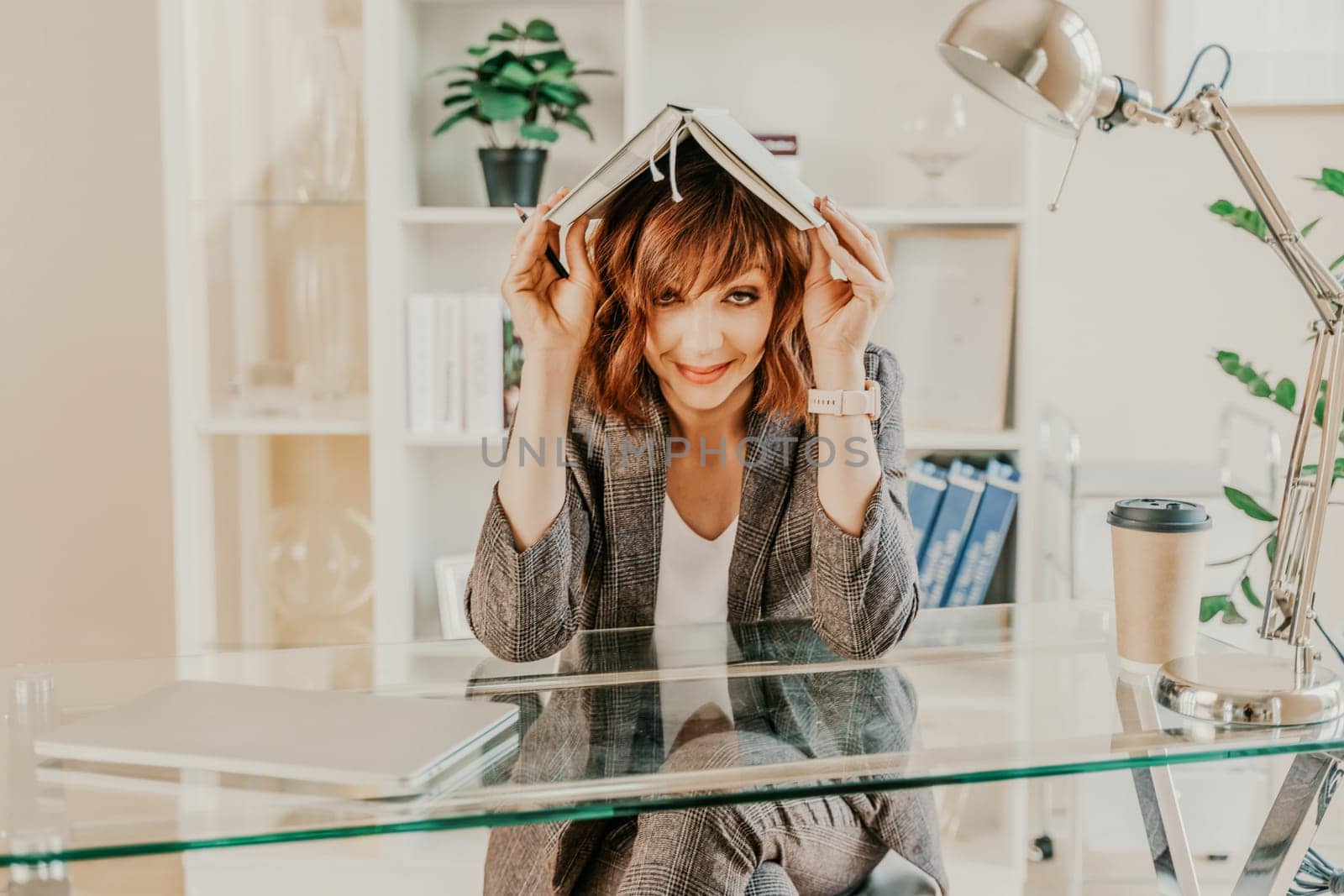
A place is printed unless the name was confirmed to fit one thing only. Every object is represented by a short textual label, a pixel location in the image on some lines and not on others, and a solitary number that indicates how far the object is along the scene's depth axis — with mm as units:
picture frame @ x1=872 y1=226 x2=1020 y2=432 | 2191
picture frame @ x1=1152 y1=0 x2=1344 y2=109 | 2340
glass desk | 796
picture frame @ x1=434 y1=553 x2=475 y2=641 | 2015
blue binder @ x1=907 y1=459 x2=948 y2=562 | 2223
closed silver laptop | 849
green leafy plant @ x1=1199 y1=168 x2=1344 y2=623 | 1665
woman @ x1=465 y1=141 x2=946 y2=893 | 1167
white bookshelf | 2143
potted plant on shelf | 2180
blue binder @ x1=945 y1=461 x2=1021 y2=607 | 2184
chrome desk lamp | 930
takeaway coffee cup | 1049
